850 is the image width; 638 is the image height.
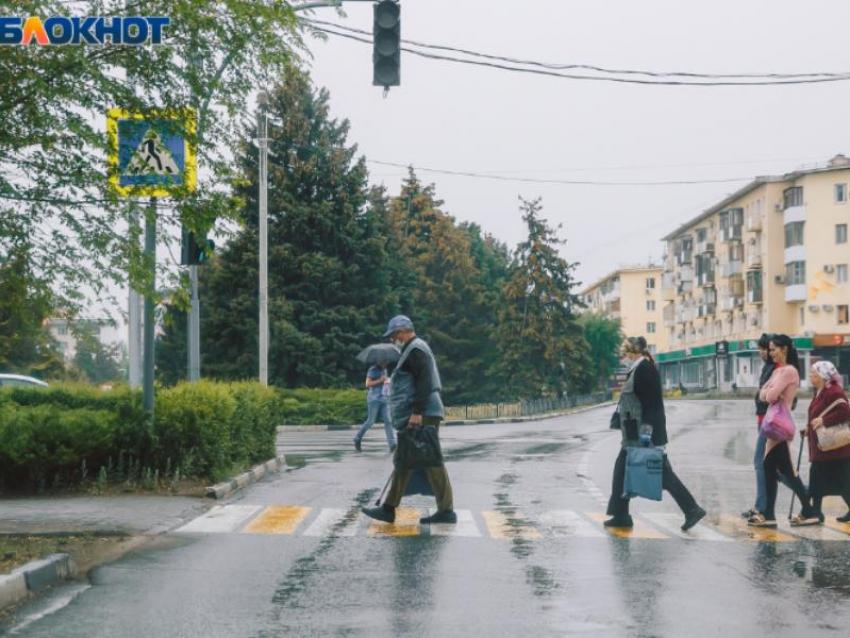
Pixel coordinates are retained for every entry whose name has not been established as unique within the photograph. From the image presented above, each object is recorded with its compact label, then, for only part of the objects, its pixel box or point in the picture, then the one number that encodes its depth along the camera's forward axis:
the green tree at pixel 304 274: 46.09
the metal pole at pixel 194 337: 18.88
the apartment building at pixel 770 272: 80.75
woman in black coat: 11.23
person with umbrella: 20.55
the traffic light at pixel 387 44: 14.30
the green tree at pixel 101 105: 9.55
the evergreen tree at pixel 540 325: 66.56
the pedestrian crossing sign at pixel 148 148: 10.06
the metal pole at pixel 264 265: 35.06
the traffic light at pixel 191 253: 14.24
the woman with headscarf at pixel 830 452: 11.95
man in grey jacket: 11.29
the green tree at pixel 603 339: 86.94
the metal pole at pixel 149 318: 10.76
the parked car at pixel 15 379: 32.16
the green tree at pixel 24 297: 10.19
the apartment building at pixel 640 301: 143.25
